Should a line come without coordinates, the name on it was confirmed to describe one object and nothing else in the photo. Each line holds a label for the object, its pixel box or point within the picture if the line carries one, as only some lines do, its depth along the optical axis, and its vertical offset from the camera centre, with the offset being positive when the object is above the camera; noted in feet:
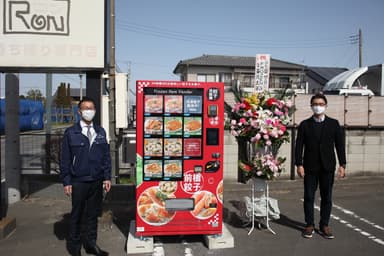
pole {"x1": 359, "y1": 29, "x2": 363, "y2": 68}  97.95 +22.90
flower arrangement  15.08 -0.33
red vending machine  13.47 -1.61
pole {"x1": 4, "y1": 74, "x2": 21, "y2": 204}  20.13 -1.29
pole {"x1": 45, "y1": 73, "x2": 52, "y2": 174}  23.86 +0.31
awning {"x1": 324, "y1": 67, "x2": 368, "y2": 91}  46.73 +6.44
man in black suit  14.85 -1.68
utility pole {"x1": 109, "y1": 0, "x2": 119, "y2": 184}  20.94 +1.09
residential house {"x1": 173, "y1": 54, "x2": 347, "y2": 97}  94.38 +15.25
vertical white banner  26.18 +4.02
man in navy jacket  12.35 -1.98
